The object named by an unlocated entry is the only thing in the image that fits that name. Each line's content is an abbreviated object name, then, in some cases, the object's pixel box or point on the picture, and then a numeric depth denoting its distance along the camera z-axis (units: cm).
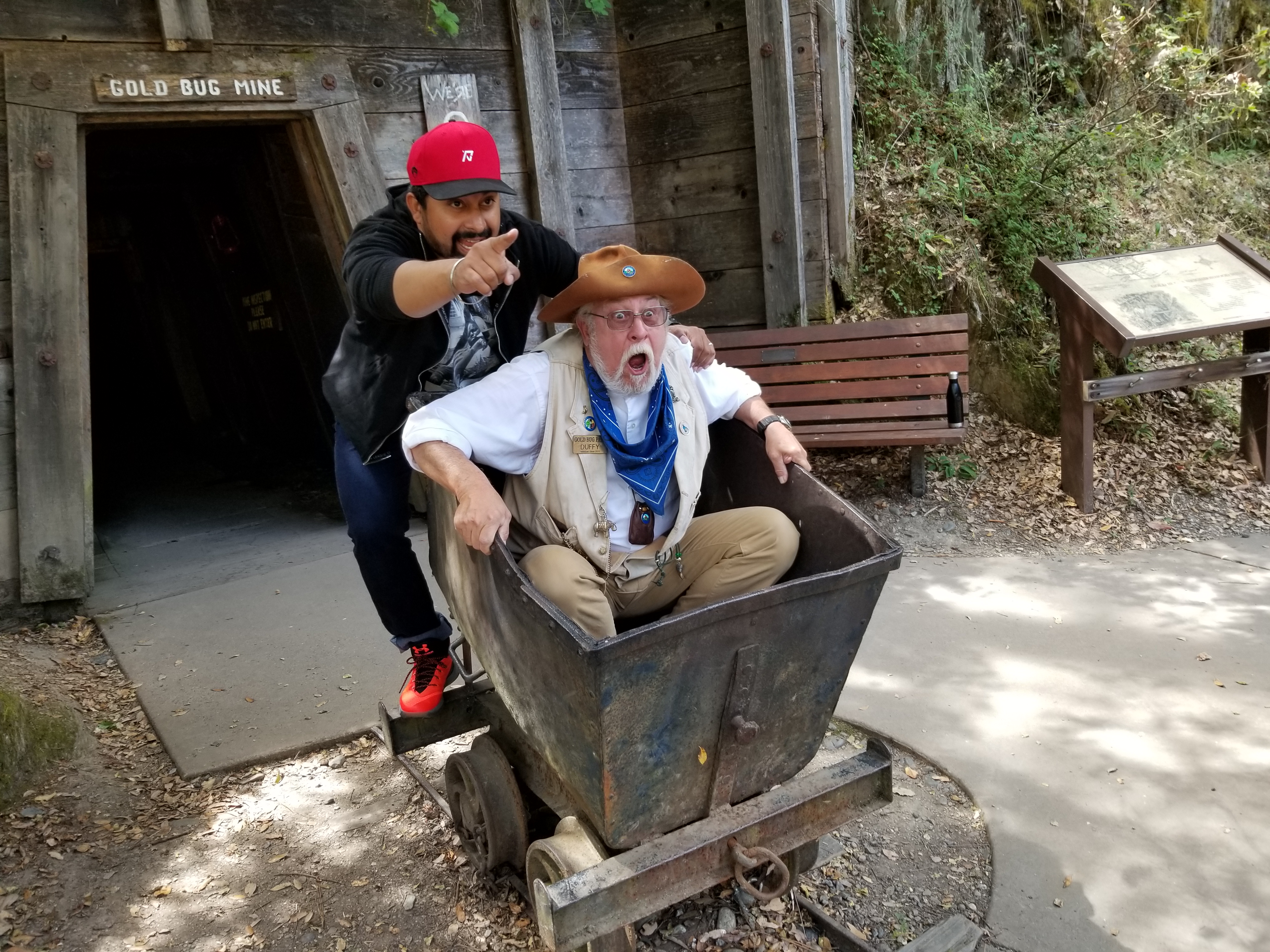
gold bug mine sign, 424
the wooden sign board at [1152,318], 507
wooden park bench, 549
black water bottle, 537
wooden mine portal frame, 426
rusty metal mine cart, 196
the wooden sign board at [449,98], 515
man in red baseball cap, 250
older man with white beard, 243
